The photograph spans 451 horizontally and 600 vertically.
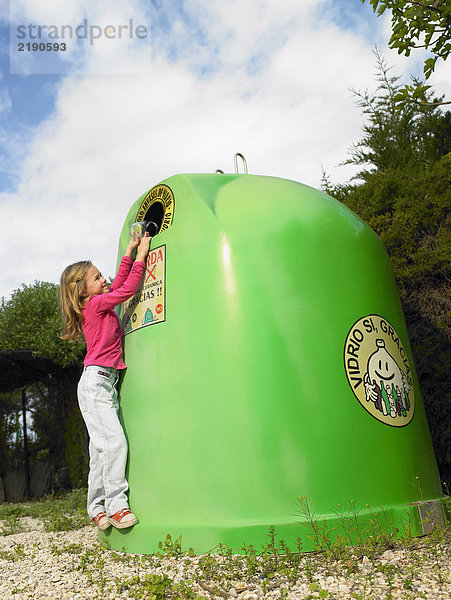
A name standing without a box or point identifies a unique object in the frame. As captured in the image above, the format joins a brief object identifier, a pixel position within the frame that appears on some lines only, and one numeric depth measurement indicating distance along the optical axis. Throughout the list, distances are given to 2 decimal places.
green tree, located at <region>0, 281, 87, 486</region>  10.08
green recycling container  3.72
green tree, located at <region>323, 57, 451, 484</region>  6.89
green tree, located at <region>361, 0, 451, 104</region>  4.11
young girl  4.24
